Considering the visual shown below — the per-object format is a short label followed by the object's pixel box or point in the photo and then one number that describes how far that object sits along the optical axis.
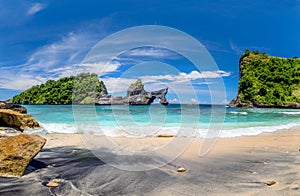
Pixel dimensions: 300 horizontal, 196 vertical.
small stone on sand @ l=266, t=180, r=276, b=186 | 3.68
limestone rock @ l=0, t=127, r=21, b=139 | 7.58
